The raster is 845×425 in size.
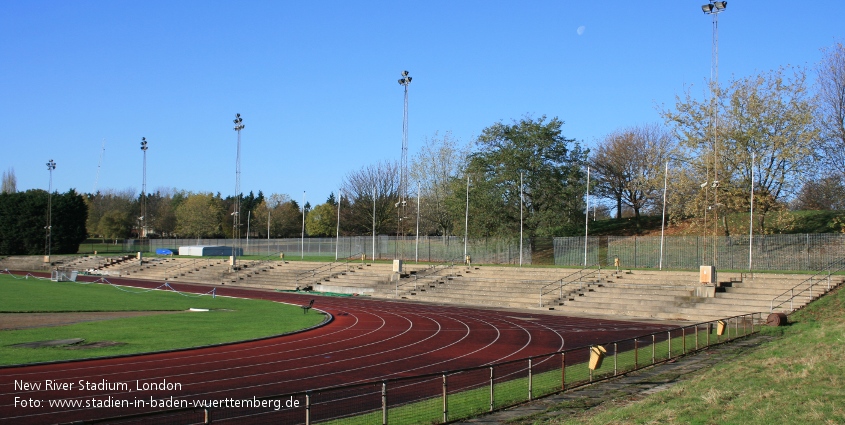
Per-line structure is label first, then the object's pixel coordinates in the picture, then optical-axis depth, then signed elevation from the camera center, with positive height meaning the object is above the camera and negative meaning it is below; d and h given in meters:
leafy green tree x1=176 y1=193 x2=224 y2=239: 122.62 +2.18
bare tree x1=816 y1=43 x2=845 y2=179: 53.19 +9.38
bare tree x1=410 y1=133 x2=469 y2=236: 80.94 +5.64
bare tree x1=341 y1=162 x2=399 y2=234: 94.54 +4.43
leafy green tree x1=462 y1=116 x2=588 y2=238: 62.19 +5.19
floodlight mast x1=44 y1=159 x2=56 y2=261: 88.50 +3.37
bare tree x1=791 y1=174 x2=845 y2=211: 58.50 +4.65
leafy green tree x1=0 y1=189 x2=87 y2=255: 95.06 +0.24
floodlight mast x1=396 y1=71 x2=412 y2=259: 62.00 +14.33
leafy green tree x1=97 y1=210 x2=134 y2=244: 124.00 +0.40
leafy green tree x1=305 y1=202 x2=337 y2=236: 124.06 +1.84
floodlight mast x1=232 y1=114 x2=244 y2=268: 66.38 +10.52
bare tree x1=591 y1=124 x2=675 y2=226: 79.94 +9.17
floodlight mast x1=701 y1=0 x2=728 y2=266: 42.59 +12.03
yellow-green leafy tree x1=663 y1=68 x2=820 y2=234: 50.28 +7.25
